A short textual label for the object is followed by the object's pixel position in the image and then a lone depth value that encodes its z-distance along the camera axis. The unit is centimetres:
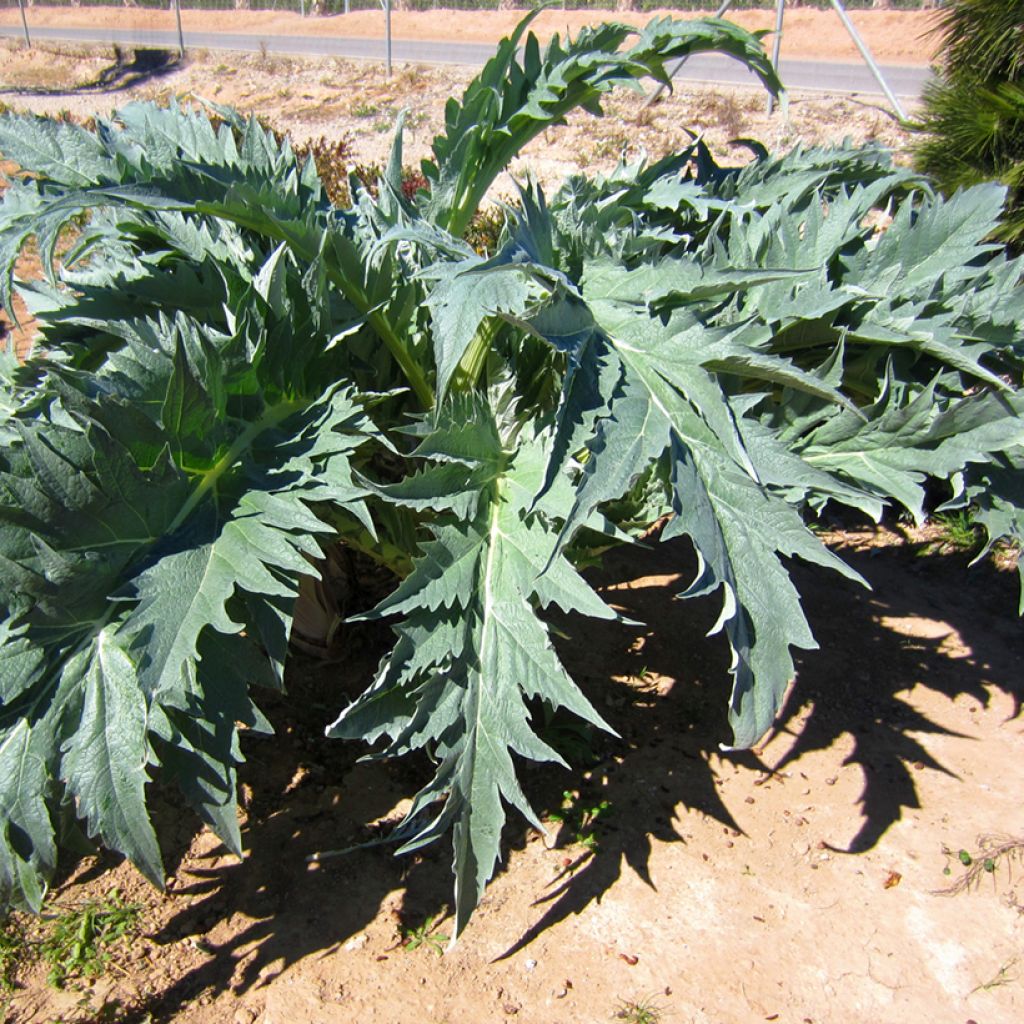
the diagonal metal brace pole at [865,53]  626
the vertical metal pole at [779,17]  576
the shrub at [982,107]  396
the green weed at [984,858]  236
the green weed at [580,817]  247
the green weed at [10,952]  218
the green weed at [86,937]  219
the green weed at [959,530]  360
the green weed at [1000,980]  214
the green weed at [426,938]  223
